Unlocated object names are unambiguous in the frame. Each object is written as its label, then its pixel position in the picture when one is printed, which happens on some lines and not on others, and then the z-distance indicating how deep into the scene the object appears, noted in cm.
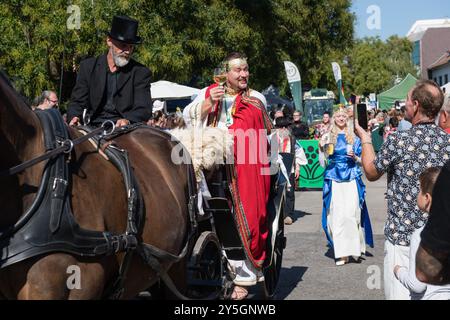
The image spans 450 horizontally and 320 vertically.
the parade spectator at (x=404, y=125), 977
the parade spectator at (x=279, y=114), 1476
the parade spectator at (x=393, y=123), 1938
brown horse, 361
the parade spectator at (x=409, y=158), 486
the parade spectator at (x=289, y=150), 1314
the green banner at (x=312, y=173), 1830
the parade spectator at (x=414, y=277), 371
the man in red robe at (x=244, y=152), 635
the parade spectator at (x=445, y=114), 547
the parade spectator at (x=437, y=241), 247
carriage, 563
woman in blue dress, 961
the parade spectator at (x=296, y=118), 1982
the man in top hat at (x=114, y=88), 564
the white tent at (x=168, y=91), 1752
